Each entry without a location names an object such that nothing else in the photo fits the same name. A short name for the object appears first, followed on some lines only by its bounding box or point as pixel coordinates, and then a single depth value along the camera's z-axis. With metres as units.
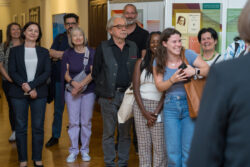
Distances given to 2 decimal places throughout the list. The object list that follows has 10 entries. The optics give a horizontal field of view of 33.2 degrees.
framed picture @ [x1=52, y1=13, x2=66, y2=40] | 11.81
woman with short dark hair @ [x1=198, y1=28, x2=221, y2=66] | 4.38
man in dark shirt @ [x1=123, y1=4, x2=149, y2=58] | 5.38
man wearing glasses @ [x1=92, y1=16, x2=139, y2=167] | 4.44
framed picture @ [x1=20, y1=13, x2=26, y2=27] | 16.98
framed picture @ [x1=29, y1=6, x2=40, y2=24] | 14.89
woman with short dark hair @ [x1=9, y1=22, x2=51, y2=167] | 4.64
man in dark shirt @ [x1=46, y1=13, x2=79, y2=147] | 5.66
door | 8.78
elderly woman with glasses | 4.98
